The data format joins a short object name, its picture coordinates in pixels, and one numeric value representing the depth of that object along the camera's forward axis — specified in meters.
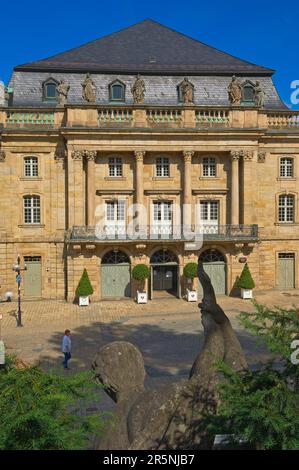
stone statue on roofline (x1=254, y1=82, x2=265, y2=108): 30.98
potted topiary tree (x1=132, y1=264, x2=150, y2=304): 29.38
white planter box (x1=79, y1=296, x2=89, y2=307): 28.94
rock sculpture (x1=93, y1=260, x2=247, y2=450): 7.04
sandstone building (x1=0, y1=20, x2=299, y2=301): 30.02
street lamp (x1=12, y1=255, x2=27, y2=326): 24.05
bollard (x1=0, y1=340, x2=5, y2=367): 7.67
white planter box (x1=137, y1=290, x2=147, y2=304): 29.66
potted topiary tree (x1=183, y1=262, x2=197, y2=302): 29.80
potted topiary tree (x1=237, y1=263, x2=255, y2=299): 30.14
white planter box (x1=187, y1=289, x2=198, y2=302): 30.00
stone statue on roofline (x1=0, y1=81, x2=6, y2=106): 29.62
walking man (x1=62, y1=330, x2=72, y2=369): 17.36
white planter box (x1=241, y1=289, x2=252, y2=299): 30.50
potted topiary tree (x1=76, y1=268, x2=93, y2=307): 28.59
